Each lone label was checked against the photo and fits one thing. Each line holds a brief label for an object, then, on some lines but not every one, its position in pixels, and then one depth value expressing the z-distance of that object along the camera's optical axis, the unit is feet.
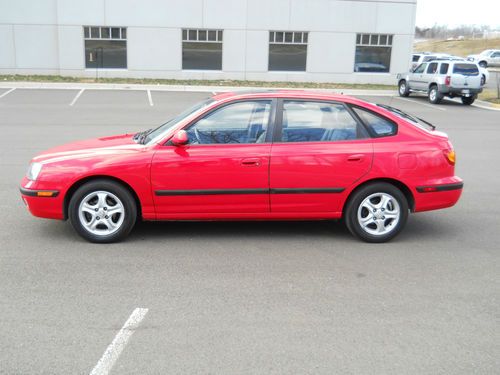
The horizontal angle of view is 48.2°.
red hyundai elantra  18.53
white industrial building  86.94
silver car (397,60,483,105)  72.64
